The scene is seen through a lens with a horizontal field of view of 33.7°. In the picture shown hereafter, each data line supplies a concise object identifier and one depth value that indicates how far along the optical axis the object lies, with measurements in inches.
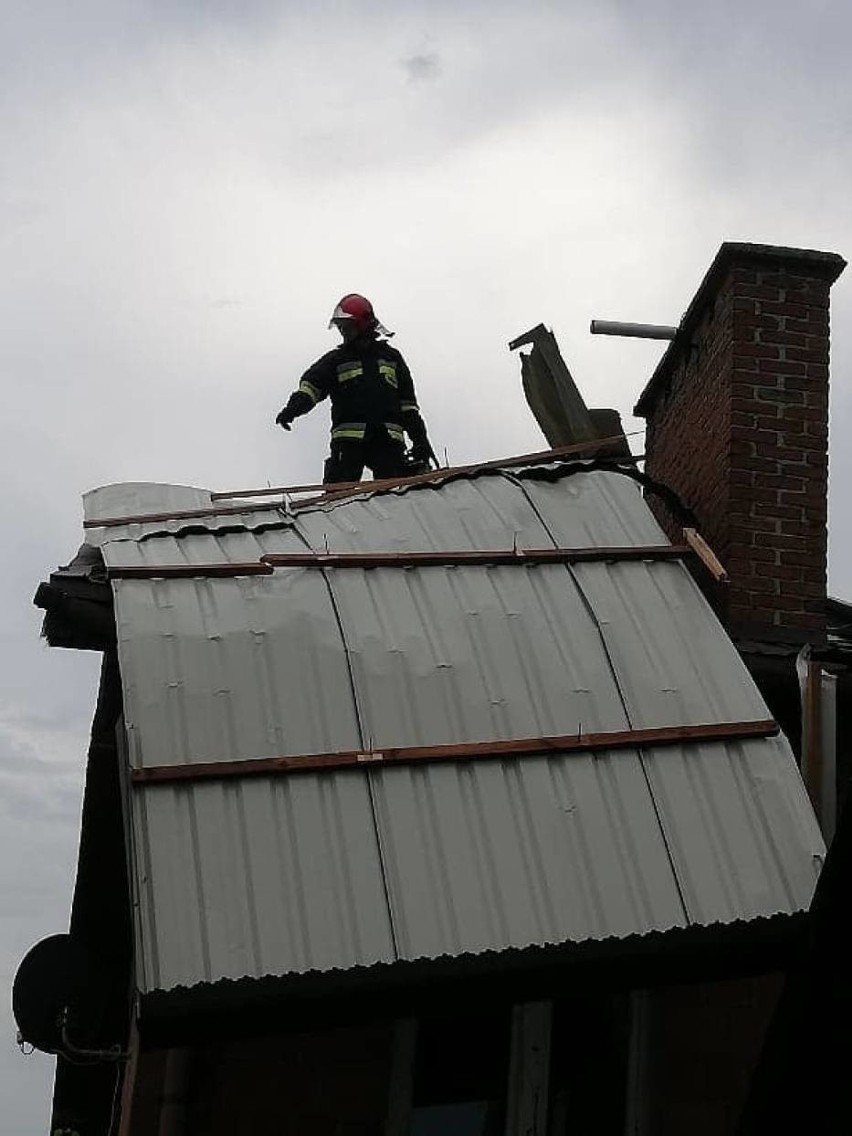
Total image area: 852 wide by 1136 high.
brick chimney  263.0
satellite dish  275.3
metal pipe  327.0
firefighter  392.5
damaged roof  187.9
